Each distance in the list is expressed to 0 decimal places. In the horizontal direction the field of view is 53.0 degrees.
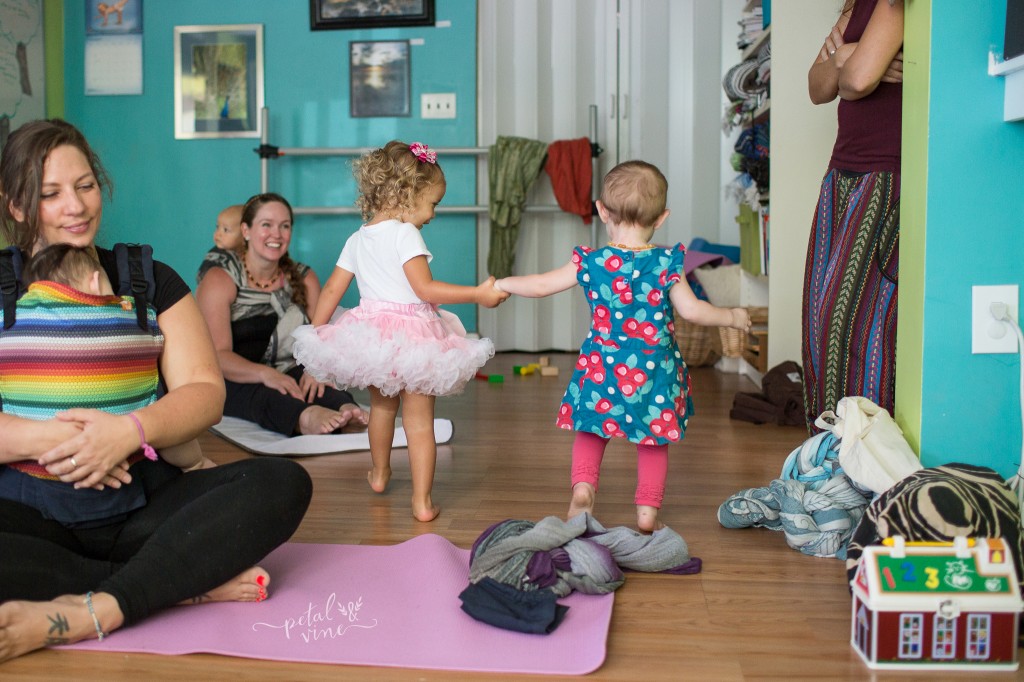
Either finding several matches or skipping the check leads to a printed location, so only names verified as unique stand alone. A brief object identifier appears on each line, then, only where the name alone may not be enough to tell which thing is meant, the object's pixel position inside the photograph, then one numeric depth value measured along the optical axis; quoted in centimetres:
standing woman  193
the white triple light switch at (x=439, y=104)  511
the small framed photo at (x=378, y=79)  512
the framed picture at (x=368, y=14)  507
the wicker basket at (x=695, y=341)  461
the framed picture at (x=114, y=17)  515
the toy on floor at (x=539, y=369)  443
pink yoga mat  138
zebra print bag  149
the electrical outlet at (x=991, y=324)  169
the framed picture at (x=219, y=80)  514
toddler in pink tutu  209
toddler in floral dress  197
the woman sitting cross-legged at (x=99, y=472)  143
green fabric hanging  487
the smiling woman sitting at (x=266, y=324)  305
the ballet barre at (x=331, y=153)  489
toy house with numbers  133
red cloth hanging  488
